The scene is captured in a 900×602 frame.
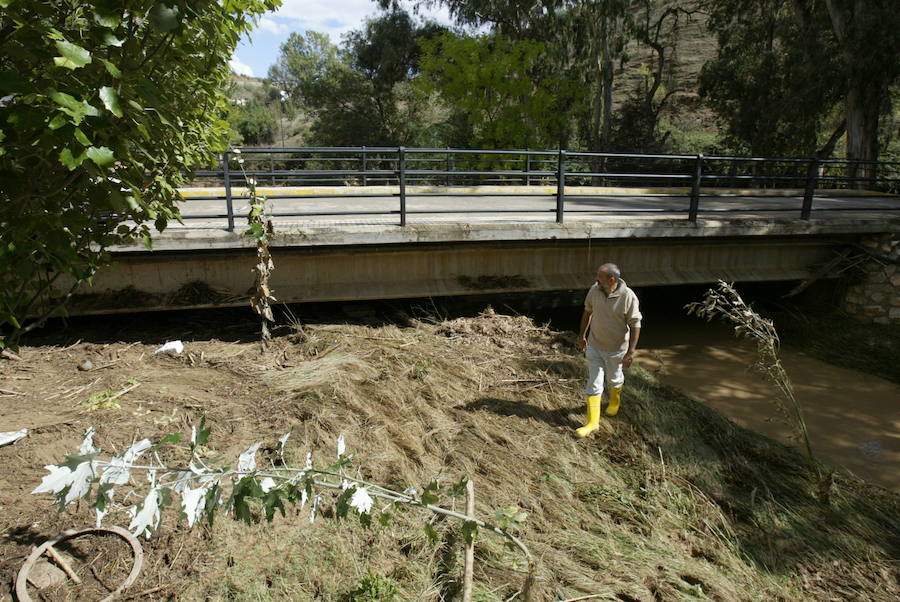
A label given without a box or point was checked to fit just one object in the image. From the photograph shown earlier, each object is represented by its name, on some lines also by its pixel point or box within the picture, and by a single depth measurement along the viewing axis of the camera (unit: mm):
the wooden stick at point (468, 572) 3327
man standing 5449
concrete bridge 7379
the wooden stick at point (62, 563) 3379
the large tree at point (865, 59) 16031
